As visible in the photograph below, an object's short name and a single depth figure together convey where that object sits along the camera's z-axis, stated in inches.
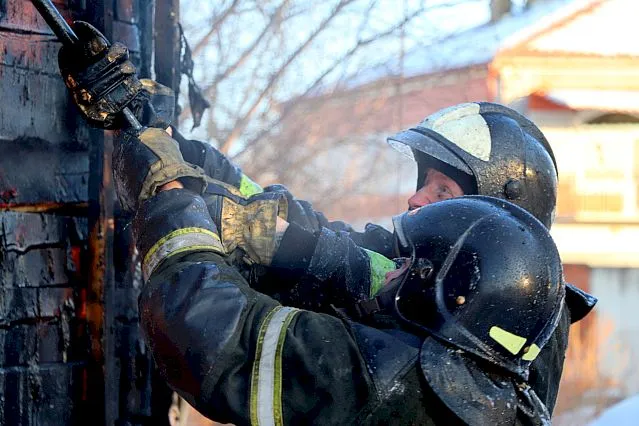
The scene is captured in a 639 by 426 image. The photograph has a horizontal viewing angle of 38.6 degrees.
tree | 356.2
